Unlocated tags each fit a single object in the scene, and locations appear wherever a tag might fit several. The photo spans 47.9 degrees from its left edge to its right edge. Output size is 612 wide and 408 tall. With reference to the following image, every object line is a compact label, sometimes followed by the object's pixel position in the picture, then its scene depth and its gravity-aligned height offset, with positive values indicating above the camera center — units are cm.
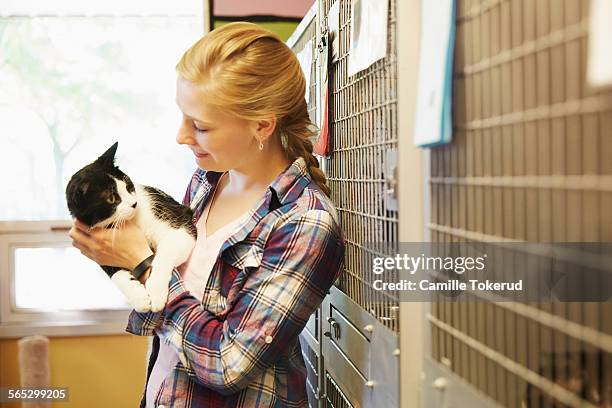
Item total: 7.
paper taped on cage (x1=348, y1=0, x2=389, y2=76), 101 +23
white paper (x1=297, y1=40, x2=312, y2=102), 176 +32
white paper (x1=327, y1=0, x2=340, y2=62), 138 +32
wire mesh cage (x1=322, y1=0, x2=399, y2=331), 100 +4
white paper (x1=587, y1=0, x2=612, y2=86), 47 +9
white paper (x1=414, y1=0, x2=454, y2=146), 74 +12
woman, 118 -12
